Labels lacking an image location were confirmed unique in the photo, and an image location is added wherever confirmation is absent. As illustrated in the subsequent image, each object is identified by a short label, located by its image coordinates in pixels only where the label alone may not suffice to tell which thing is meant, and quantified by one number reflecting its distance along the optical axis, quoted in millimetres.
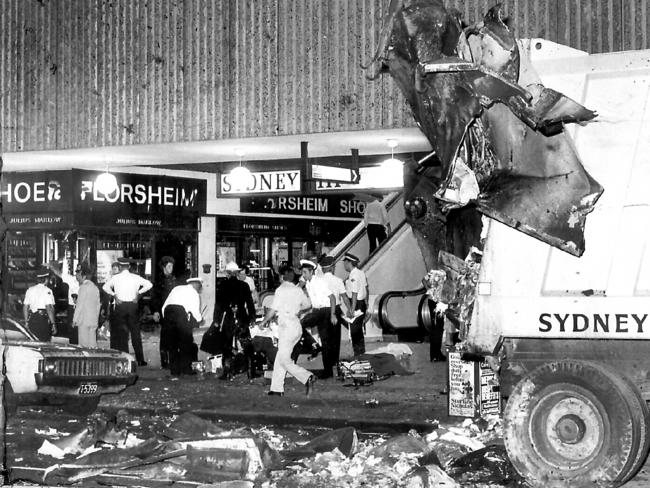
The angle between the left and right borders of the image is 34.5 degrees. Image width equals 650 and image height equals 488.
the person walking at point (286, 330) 14398
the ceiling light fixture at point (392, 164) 15781
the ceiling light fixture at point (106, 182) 19484
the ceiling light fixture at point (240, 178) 16734
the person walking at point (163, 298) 17453
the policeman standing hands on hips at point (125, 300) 17891
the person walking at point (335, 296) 16281
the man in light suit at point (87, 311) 17828
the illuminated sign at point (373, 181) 15750
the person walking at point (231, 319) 16438
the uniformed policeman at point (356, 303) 17500
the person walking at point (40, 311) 17953
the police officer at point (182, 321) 16945
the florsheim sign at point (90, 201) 21219
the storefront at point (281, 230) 25016
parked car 12289
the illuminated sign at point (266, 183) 16141
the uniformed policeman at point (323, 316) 16078
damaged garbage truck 8109
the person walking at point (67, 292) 21109
